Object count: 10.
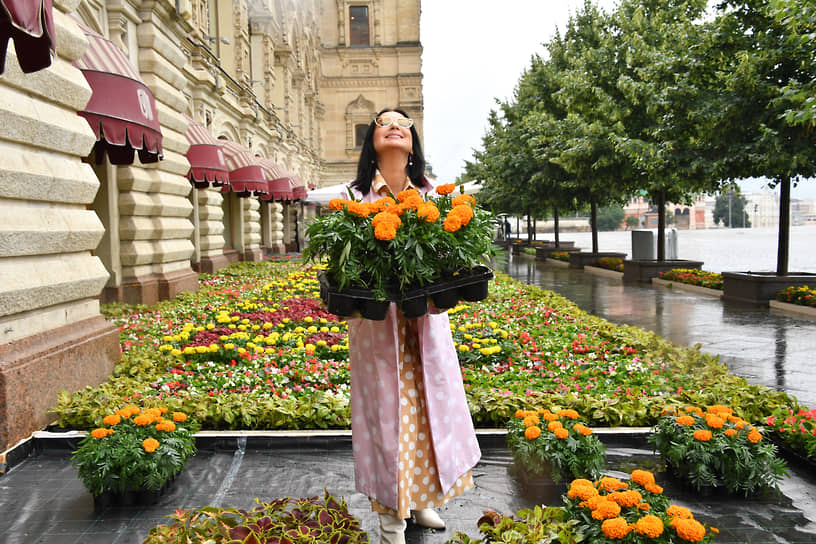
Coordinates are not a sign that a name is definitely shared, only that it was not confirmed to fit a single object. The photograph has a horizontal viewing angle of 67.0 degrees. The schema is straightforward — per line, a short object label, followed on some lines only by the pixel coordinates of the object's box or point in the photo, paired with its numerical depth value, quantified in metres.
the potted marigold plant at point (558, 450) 3.77
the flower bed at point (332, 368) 5.04
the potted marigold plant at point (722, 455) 3.76
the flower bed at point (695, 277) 15.40
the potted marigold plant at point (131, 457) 3.72
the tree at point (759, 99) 11.55
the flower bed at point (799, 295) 11.77
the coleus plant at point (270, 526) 3.01
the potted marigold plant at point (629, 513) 2.64
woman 2.97
